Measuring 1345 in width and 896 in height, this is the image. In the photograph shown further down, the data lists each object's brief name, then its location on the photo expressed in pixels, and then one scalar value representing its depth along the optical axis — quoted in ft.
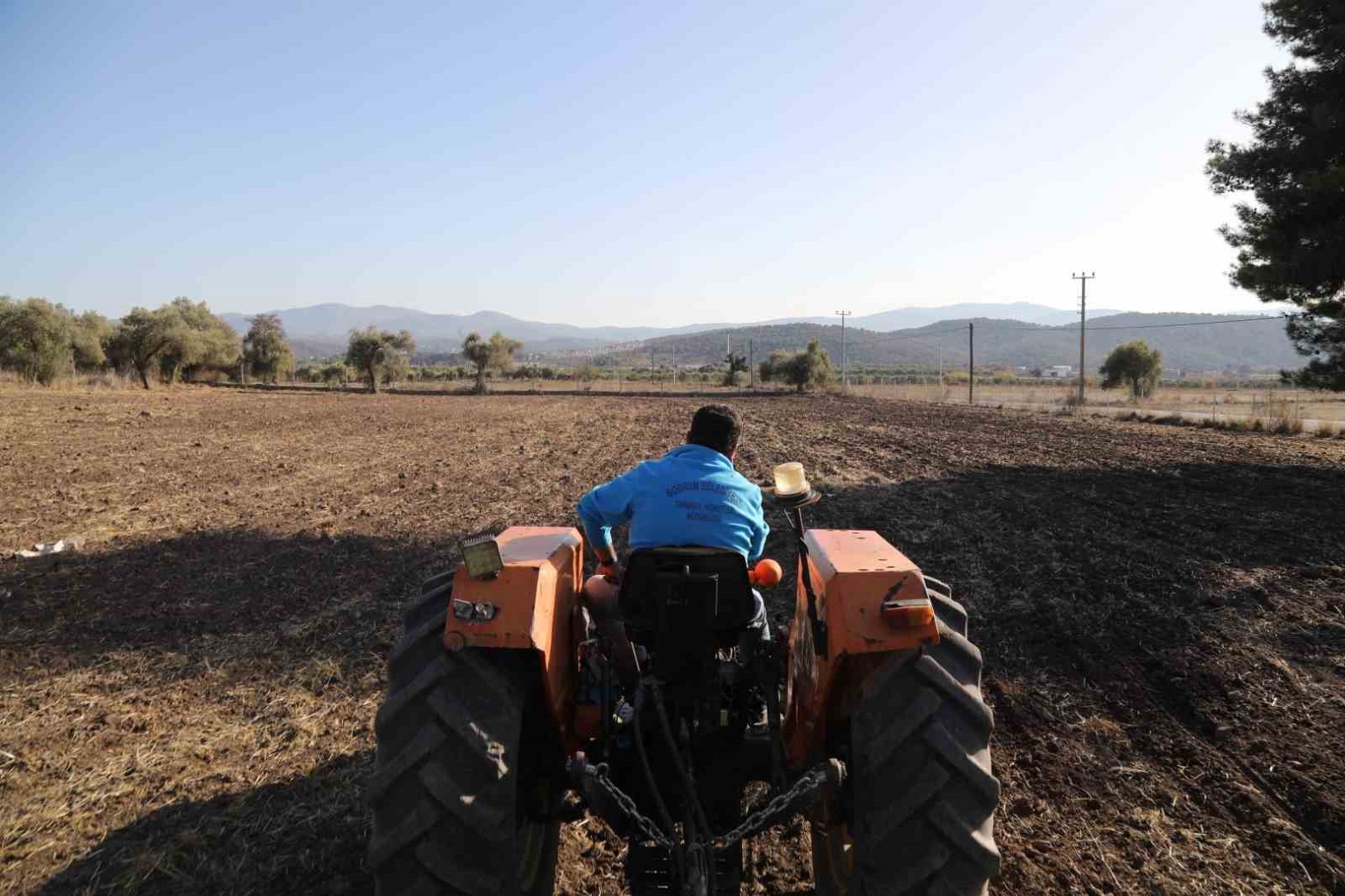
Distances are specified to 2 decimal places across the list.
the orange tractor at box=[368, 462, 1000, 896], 7.11
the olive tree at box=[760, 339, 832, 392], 171.53
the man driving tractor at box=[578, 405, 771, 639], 8.30
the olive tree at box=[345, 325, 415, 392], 165.37
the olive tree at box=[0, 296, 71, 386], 97.30
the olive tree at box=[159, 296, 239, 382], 128.77
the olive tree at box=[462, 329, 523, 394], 182.91
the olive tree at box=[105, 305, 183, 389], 125.70
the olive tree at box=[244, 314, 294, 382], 180.65
